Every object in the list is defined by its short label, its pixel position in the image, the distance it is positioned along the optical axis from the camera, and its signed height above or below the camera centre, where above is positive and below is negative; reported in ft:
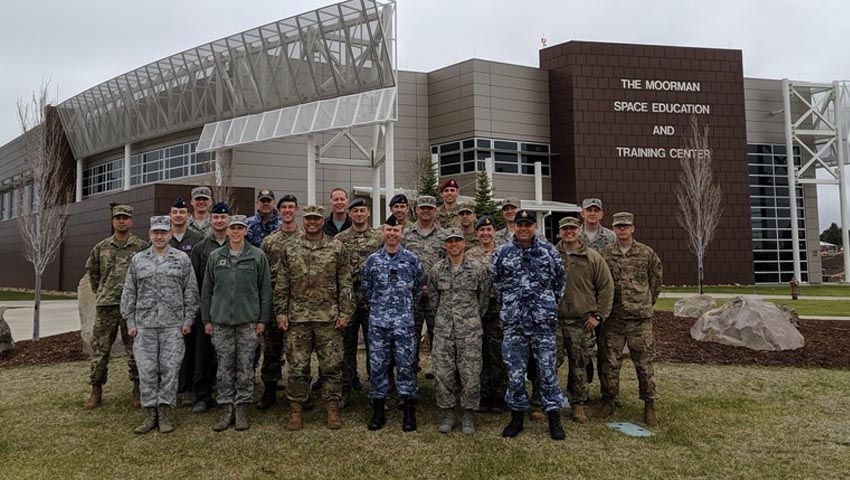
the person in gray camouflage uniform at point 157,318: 17.69 -1.71
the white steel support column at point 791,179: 102.12 +13.78
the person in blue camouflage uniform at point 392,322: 17.61 -1.90
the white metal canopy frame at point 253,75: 68.85 +25.85
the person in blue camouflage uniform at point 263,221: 21.89 +1.61
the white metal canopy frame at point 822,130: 104.27 +23.12
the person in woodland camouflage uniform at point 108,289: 20.27 -0.87
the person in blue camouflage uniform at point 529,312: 16.89 -1.58
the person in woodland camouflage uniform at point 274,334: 19.63 -2.46
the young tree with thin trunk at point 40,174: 42.60 +7.03
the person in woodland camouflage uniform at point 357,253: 19.76 +0.29
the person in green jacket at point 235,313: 17.65 -1.54
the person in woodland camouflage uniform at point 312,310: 17.66 -1.51
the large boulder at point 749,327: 30.32 -3.89
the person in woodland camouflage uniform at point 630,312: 18.28 -1.76
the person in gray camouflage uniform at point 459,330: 17.20 -2.13
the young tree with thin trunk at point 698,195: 85.66 +9.62
